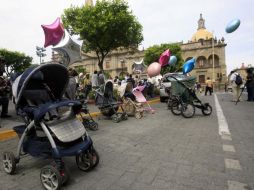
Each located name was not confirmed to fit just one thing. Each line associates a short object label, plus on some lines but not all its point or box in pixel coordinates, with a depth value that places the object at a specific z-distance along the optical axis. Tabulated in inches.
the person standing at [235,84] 438.0
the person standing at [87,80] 426.0
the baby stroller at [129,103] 280.5
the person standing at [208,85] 682.5
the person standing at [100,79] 385.6
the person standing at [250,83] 447.1
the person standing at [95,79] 397.2
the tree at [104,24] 744.7
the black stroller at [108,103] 253.8
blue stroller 97.0
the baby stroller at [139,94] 300.3
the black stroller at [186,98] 265.1
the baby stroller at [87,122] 209.6
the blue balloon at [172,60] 650.1
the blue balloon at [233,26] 439.2
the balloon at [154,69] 483.9
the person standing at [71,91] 209.7
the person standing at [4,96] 226.9
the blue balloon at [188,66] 426.7
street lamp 720.5
